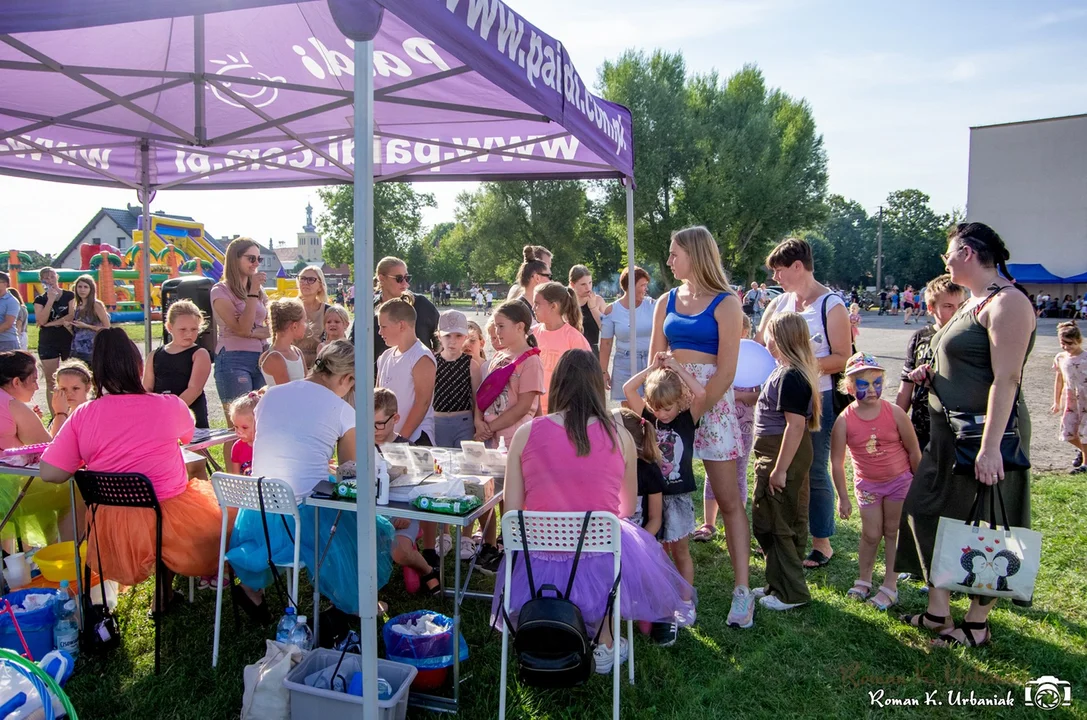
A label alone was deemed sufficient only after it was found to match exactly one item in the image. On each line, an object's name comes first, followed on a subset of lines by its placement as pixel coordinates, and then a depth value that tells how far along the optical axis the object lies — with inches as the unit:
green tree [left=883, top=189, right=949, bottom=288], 2628.0
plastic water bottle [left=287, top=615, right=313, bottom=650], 111.4
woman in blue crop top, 132.6
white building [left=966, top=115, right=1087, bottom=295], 1510.8
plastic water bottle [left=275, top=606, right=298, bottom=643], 111.9
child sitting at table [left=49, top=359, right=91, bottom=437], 163.6
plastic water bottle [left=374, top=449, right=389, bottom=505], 110.3
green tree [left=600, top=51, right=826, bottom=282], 1300.4
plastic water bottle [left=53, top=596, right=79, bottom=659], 123.1
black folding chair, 118.6
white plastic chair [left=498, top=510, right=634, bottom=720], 101.6
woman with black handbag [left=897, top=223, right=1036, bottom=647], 109.7
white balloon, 148.6
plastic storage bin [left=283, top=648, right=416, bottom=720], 95.2
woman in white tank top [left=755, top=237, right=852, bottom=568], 156.6
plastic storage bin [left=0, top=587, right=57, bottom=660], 119.7
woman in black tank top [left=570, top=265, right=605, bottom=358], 243.0
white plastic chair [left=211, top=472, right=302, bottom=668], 114.7
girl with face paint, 142.6
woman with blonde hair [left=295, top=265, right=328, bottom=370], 217.3
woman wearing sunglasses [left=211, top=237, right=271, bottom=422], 194.1
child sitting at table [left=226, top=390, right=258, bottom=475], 156.1
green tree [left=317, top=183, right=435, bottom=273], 1633.9
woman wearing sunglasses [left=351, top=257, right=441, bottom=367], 199.0
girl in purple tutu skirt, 106.9
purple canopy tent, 82.7
